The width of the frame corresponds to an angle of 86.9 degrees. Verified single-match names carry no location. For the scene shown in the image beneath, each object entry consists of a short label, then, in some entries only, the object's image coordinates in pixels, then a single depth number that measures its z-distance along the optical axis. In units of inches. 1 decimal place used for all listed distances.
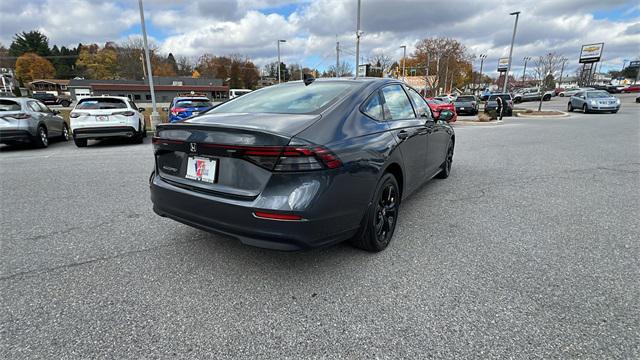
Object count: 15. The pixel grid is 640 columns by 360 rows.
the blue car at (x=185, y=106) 479.5
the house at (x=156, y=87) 2400.3
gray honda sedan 87.7
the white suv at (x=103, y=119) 351.9
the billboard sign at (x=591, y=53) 1803.6
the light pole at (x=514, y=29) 1193.8
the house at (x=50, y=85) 3392.5
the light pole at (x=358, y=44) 863.7
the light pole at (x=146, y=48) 554.2
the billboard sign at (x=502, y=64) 2101.0
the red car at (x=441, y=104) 716.5
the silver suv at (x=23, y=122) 339.9
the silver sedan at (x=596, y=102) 868.0
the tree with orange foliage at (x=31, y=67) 3457.2
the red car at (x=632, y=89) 2097.7
